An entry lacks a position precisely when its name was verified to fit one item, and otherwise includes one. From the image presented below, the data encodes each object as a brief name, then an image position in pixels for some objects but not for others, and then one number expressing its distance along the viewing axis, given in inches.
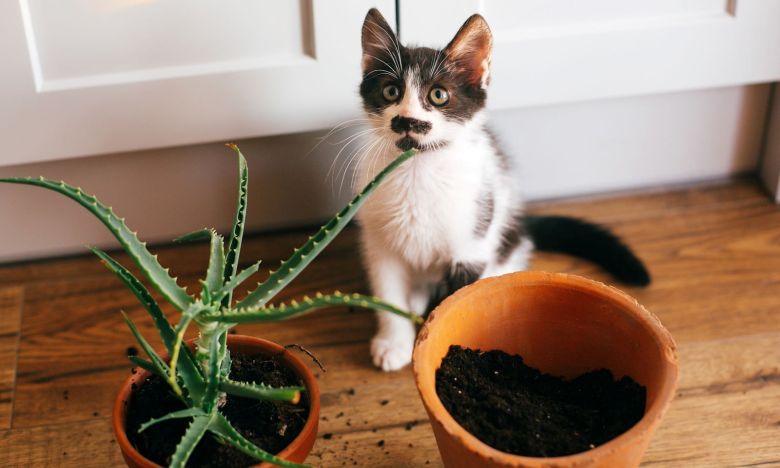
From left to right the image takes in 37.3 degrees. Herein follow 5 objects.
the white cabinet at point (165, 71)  27.7
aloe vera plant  20.2
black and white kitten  25.4
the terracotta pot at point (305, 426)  21.5
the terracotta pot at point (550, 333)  22.0
